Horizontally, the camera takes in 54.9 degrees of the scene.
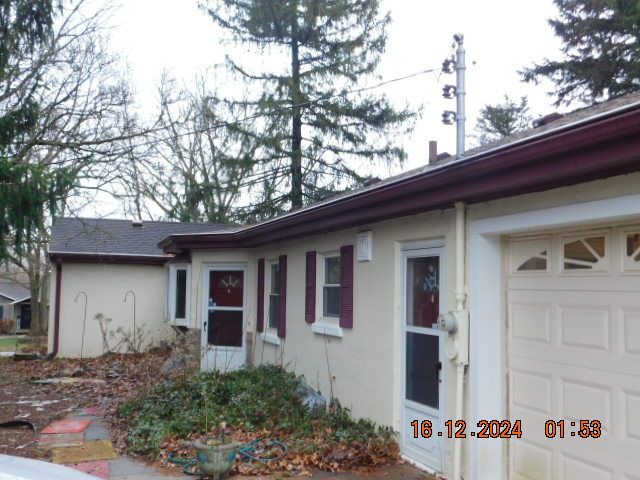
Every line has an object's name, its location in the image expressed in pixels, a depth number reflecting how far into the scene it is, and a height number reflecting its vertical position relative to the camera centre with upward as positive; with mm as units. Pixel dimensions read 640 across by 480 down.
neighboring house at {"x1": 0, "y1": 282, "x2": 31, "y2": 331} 43350 -1570
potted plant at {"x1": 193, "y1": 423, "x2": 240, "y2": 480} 5777 -1608
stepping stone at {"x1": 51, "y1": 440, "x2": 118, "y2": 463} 6543 -1842
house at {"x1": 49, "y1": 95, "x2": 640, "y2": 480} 4223 -135
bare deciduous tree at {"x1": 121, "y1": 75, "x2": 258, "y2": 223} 18531 +4491
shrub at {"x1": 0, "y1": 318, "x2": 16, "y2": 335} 37228 -2610
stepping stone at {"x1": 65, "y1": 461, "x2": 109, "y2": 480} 6070 -1849
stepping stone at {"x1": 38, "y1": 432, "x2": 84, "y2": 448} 7158 -1848
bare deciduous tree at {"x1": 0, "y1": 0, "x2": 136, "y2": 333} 12328 +4095
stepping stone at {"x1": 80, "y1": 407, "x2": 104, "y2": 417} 8971 -1879
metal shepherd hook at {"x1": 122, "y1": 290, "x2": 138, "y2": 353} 16483 -395
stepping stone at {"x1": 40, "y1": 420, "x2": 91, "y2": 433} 7871 -1858
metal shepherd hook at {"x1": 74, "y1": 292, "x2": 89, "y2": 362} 16156 -862
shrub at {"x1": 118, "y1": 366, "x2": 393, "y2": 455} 7062 -1612
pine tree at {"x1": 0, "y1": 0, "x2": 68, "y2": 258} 8906 +2440
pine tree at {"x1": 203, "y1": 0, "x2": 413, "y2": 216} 21906 +7265
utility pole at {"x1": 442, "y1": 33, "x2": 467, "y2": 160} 8031 +2644
